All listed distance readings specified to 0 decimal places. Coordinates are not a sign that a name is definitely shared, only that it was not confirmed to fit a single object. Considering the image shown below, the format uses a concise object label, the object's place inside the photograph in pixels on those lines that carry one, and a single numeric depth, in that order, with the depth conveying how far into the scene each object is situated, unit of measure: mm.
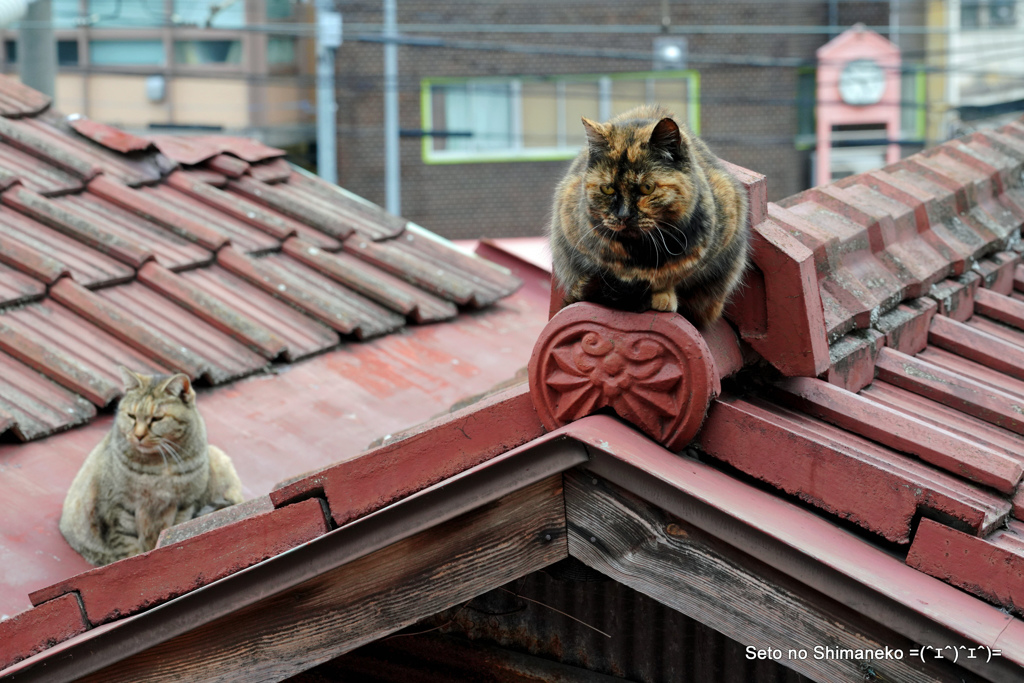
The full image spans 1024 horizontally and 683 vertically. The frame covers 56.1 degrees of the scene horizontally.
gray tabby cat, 3162
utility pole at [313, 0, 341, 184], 16031
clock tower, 20281
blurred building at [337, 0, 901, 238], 19953
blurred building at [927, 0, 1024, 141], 21078
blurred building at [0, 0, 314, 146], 19250
